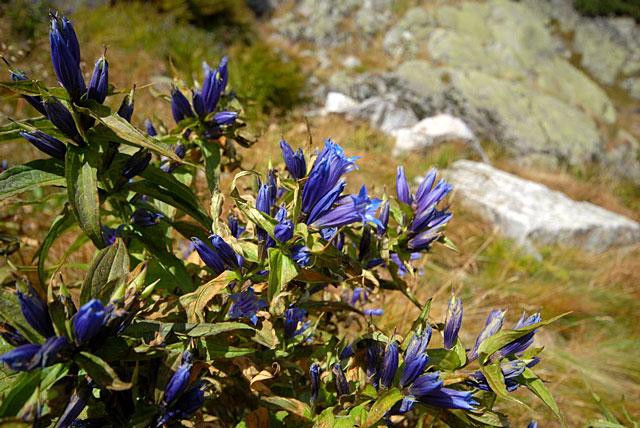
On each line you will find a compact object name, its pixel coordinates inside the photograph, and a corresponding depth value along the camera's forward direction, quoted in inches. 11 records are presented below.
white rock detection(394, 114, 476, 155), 77.7
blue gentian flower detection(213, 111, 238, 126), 16.4
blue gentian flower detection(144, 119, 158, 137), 18.7
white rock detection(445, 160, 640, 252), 60.6
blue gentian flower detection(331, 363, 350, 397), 13.5
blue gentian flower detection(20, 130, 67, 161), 13.2
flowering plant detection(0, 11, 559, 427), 10.8
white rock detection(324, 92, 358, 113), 80.5
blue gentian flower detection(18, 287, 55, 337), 10.1
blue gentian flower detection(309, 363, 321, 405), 13.7
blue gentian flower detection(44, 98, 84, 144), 12.5
